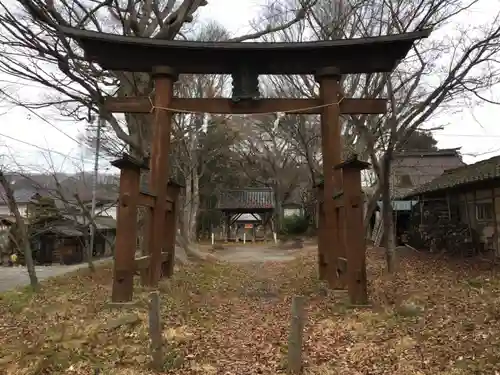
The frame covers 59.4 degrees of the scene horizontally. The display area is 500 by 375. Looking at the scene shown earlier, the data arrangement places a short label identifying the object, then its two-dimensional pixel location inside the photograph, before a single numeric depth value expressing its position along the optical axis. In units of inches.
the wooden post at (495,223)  592.1
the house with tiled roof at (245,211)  1635.1
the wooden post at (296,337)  196.5
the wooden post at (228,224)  1657.2
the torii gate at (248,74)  333.7
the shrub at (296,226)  1622.8
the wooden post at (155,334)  203.2
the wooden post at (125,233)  289.7
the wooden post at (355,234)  290.0
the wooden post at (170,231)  408.2
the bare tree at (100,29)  389.1
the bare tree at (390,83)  442.3
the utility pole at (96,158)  626.2
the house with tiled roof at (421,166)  1284.4
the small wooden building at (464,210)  595.8
